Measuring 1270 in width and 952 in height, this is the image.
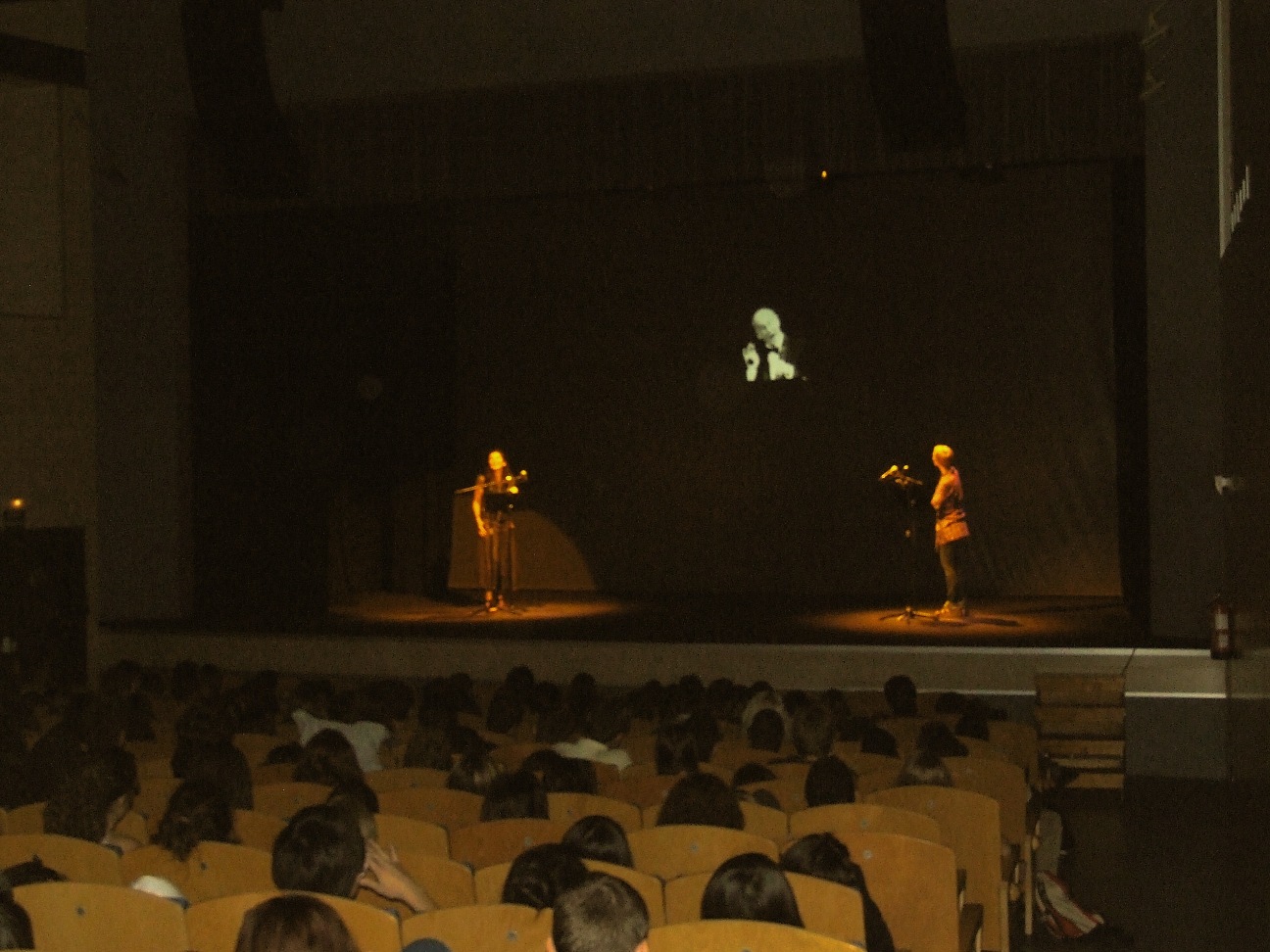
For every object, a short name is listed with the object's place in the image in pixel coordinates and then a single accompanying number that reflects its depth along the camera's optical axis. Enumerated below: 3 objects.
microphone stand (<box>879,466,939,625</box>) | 11.28
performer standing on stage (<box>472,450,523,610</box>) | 12.38
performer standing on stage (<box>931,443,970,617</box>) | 11.30
